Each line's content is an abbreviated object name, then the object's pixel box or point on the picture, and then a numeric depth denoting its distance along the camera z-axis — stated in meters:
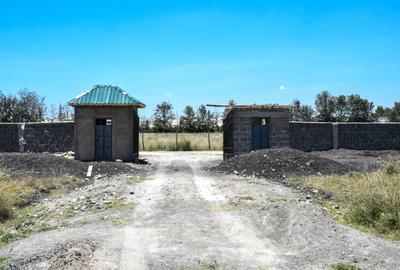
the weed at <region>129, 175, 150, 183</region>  16.61
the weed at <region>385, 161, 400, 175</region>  15.03
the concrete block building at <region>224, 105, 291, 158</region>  23.86
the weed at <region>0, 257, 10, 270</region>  6.65
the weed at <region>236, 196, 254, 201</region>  12.26
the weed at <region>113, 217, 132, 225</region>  9.51
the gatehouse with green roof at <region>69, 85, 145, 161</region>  23.56
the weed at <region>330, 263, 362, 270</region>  6.38
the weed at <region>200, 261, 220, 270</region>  6.49
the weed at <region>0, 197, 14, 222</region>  10.91
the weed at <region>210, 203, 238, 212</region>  11.00
